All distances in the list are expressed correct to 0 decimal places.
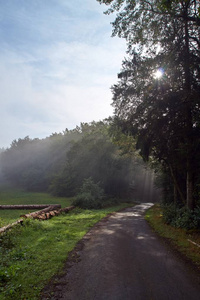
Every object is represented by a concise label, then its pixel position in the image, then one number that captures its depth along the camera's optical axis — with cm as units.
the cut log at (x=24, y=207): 2025
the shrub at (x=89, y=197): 2445
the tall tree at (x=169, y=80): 1118
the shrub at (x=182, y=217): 1095
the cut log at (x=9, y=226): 900
